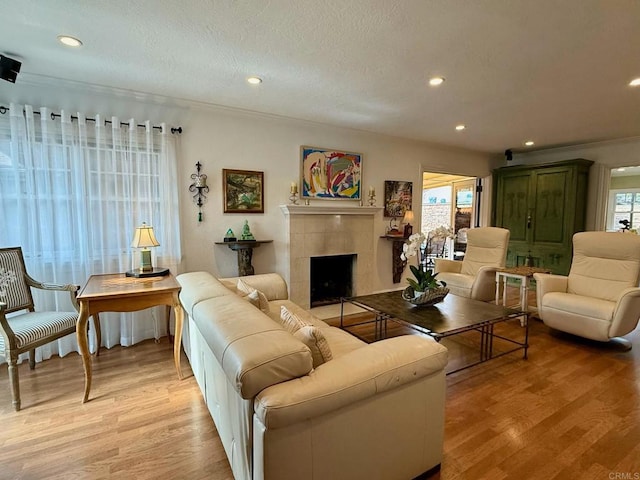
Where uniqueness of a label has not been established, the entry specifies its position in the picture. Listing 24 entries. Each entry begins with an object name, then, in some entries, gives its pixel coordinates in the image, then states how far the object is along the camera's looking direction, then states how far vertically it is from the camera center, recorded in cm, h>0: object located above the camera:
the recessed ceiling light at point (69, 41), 208 +116
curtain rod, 262 +87
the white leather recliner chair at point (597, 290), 291 -77
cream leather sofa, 112 -75
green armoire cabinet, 508 +13
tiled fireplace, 395 -33
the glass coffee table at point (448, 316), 245 -85
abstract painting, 410 +56
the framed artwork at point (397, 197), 479 +28
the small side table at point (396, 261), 482 -70
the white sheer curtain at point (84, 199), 269 +14
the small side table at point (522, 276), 370 -72
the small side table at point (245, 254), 354 -45
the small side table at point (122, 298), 215 -61
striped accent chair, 209 -79
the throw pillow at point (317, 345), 141 -58
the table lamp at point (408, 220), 478 -7
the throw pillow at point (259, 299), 215 -58
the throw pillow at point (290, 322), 168 -58
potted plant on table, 290 -65
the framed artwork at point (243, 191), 361 +28
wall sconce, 343 +29
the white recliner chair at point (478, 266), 396 -69
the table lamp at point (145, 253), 271 -35
